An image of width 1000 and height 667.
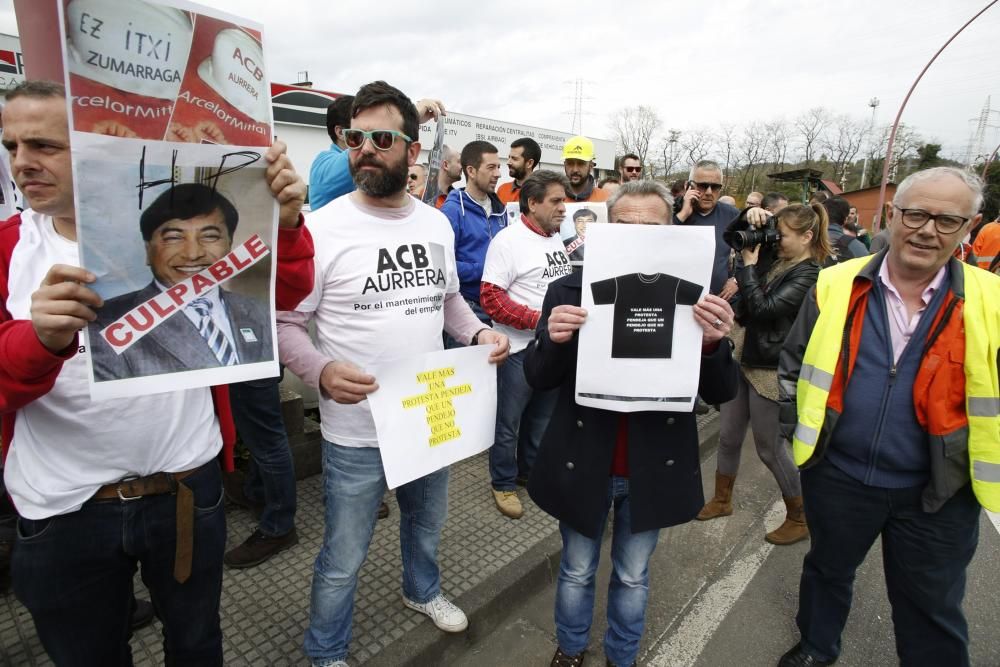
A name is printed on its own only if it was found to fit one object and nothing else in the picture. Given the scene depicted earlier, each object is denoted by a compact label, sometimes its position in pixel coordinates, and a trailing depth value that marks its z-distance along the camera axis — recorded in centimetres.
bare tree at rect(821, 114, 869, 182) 6322
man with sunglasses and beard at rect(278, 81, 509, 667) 197
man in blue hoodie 378
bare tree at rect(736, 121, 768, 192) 5522
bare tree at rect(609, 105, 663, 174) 5287
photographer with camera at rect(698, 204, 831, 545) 325
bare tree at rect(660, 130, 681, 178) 5259
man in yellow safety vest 200
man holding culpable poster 120
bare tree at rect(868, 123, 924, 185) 4922
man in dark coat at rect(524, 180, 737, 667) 204
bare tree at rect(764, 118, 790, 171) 5647
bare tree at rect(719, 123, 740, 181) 5578
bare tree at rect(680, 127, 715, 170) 5148
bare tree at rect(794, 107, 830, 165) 6200
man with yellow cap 504
